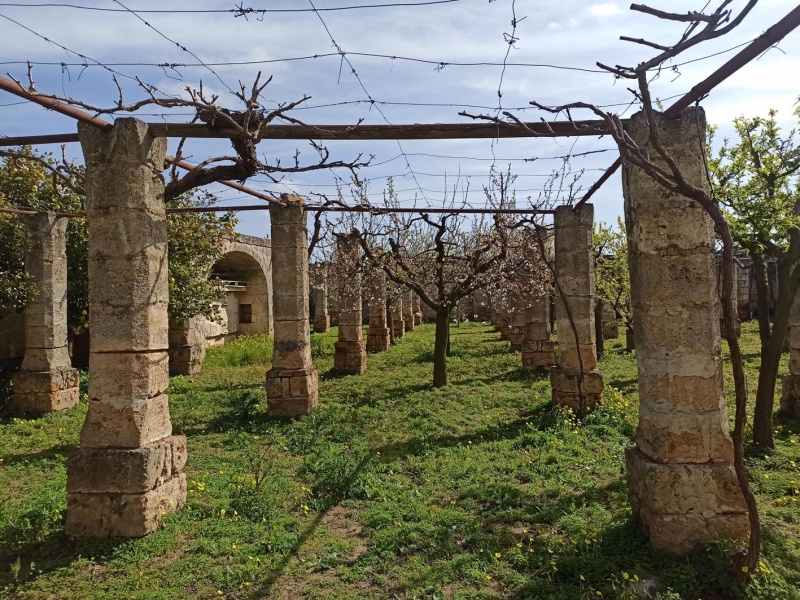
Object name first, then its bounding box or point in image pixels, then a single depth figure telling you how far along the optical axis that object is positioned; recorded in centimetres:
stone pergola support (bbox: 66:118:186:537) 471
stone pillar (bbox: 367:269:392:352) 1844
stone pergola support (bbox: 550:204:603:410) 873
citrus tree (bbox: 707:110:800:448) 634
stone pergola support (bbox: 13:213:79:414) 997
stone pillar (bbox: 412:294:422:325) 3250
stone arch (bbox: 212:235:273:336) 2380
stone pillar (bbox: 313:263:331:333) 2628
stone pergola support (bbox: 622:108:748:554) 400
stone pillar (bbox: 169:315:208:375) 1459
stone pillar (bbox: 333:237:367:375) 1415
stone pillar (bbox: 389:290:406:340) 2347
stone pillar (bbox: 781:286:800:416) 837
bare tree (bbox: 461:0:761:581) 315
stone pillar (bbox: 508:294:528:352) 1766
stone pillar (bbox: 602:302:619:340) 2108
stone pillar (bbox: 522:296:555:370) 1366
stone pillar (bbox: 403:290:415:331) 2809
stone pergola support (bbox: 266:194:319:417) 930
